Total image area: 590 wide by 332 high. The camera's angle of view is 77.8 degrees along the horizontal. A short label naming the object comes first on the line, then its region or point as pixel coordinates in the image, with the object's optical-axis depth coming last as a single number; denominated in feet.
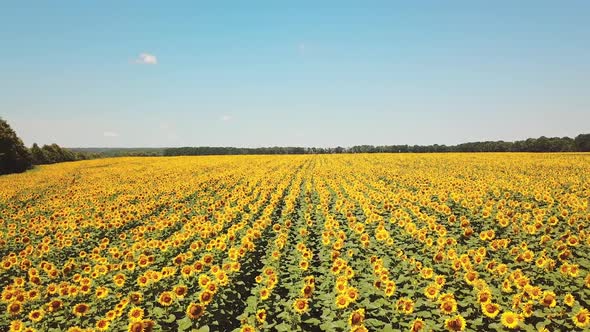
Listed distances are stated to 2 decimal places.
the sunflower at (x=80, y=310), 18.48
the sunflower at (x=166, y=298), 19.27
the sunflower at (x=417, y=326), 15.96
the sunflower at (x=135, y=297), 19.85
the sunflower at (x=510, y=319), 16.10
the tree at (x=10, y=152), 137.39
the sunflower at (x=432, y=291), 19.56
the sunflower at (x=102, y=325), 16.45
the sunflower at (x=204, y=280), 21.33
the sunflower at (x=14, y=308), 19.62
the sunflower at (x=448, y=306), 17.40
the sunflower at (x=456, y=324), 15.51
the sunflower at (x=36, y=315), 18.07
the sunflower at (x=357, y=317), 16.01
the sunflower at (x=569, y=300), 16.66
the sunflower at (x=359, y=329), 15.42
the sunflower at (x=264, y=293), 20.16
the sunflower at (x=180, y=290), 19.70
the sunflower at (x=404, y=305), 17.52
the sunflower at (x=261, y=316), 17.72
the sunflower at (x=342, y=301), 18.62
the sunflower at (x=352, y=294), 18.66
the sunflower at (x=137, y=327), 16.20
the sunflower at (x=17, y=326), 17.76
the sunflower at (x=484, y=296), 17.72
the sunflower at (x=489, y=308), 17.03
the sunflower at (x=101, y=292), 20.46
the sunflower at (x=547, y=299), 17.19
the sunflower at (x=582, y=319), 15.56
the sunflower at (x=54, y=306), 18.66
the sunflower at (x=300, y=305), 18.37
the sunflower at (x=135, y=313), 17.76
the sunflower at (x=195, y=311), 17.53
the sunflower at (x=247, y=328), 16.21
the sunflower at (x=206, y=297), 18.81
